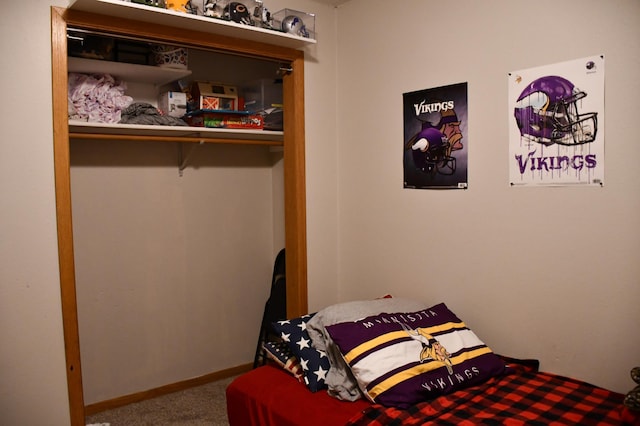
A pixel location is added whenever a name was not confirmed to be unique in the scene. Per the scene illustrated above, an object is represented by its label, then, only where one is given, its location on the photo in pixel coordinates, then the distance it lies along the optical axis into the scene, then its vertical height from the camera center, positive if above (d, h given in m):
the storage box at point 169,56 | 2.88 +0.71
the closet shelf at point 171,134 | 2.71 +0.29
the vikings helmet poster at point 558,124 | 2.08 +0.22
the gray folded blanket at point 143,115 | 2.81 +0.37
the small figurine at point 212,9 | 2.46 +0.82
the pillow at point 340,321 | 2.14 -0.66
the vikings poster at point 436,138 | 2.57 +0.21
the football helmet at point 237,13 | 2.50 +0.82
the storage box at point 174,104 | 2.98 +0.46
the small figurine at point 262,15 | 2.61 +0.84
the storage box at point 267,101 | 3.25 +0.51
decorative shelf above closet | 2.21 +0.75
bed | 1.92 -0.84
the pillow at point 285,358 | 2.34 -0.81
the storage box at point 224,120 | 2.99 +0.37
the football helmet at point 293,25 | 2.75 +0.82
